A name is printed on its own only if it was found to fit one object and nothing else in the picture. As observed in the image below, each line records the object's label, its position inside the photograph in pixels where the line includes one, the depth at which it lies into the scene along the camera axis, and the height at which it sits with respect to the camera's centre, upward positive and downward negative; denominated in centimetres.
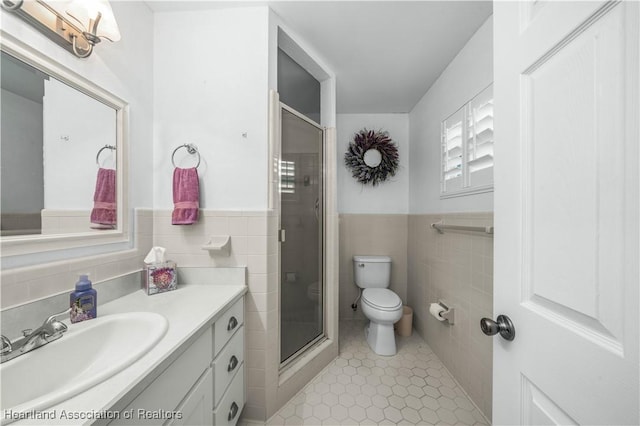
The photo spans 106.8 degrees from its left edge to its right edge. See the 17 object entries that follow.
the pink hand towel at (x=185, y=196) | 130 +9
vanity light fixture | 82 +72
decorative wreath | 252 +59
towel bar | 126 -10
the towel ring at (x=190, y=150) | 135 +36
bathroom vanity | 51 -44
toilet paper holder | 169 -73
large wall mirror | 77 +21
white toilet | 193 -76
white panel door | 38 +0
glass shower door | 158 -17
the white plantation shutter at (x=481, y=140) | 135 +44
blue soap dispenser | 86 -33
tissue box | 119 -33
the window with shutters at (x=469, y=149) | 137 +42
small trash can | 228 -109
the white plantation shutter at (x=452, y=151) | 168 +46
